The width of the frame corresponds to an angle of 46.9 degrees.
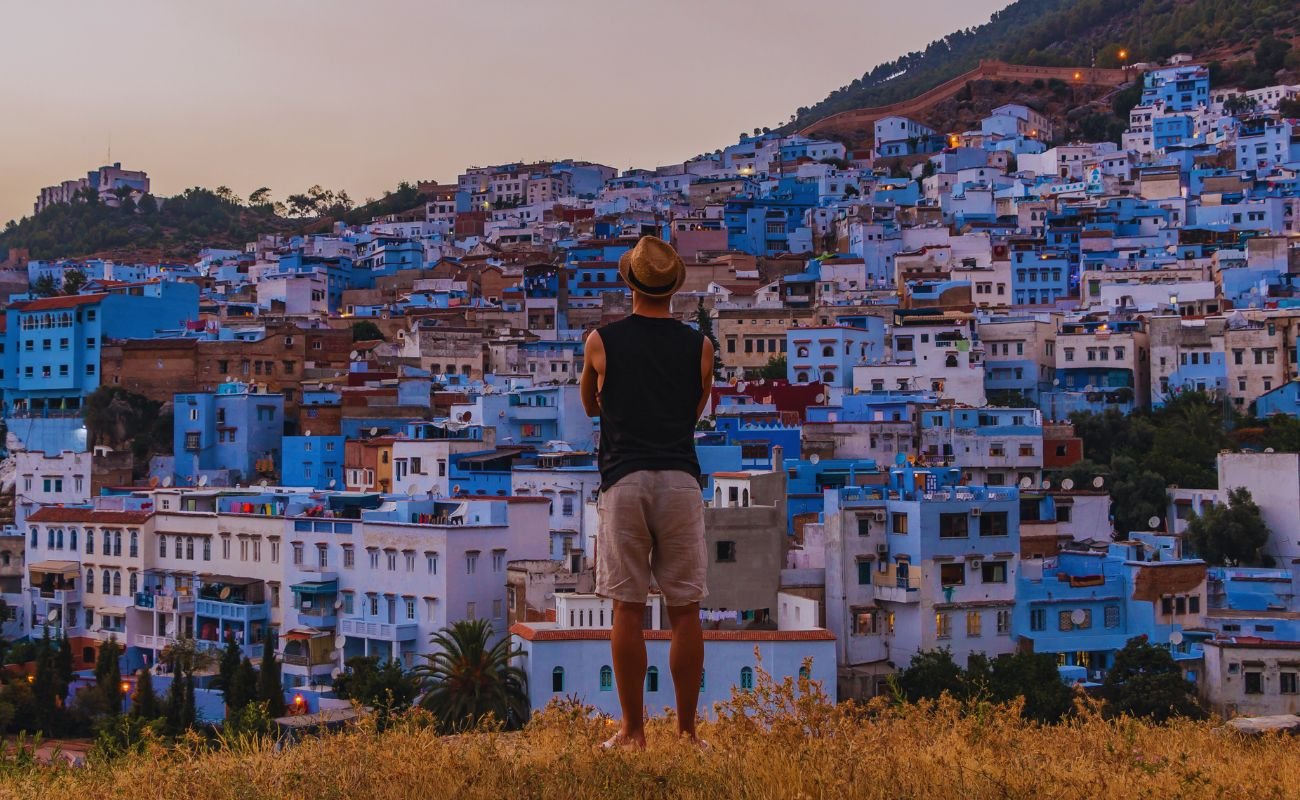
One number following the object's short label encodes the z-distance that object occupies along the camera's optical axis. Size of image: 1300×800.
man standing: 5.76
